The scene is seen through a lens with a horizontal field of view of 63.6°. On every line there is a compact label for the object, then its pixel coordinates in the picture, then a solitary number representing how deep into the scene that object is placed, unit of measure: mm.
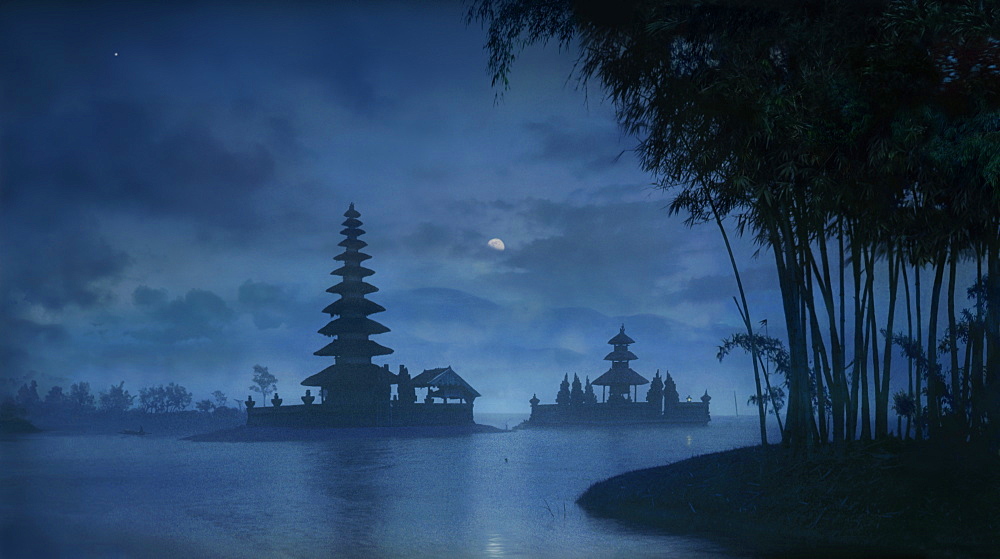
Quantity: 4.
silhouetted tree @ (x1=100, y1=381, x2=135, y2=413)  113862
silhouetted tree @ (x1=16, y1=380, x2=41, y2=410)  103788
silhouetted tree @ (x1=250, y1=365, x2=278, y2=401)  100938
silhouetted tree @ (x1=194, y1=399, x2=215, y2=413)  100938
